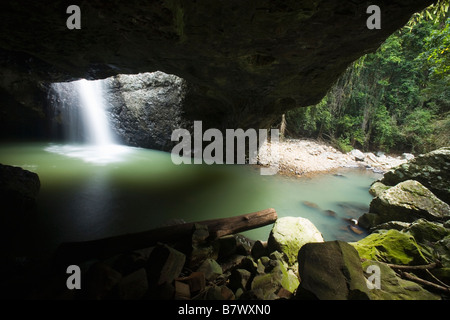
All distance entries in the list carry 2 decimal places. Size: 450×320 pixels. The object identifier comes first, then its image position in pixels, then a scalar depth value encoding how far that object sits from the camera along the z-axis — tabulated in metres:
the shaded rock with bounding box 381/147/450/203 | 5.46
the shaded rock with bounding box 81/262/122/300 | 1.76
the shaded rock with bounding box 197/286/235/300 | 1.84
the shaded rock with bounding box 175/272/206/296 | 1.97
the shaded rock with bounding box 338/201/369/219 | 5.28
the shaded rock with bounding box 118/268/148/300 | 1.76
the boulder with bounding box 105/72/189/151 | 9.50
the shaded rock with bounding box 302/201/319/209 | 5.40
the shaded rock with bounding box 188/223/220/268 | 2.44
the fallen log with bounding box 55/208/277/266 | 2.32
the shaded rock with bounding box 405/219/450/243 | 3.10
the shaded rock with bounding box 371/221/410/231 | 3.90
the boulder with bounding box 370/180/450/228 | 4.29
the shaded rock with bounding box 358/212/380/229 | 4.46
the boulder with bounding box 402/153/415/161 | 13.48
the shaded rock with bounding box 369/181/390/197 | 6.68
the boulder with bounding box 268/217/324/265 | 2.83
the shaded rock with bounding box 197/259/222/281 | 2.20
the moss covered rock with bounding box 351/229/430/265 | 2.47
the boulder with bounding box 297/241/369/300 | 1.76
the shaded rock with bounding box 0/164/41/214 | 3.43
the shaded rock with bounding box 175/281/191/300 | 1.85
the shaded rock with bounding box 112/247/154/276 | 2.12
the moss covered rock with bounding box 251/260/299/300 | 1.93
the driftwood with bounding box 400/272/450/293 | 2.03
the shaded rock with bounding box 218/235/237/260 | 2.78
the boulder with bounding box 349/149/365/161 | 12.70
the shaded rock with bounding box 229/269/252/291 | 2.09
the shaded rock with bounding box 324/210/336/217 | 5.05
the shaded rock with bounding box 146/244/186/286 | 1.98
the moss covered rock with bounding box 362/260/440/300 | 1.85
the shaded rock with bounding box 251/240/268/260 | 2.89
